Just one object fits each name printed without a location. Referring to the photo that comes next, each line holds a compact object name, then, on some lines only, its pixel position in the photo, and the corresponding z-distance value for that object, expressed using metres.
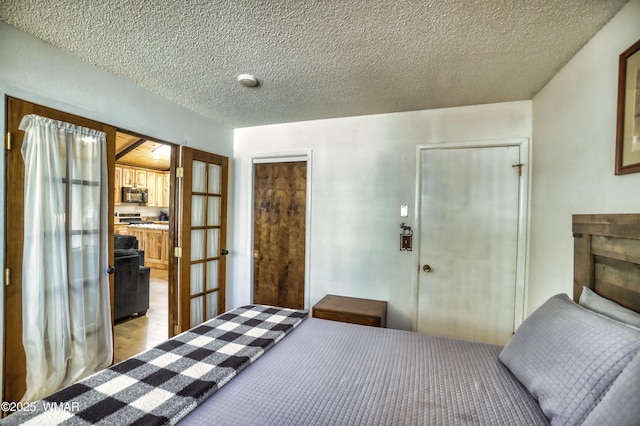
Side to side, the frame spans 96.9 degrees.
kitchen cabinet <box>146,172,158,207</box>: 7.20
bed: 0.93
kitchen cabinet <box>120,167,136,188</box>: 6.59
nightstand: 2.45
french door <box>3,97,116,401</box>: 1.66
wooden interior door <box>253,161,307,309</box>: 3.32
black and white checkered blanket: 0.96
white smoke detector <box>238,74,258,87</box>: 2.15
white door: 2.55
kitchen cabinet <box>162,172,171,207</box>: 7.44
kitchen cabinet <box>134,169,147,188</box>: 6.91
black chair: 3.26
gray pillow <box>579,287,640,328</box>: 1.10
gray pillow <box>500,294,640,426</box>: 0.88
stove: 6.79
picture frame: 1.25
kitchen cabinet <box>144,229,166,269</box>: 6.01
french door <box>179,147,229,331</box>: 2.86
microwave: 6.60
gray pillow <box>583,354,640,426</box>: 0.73
